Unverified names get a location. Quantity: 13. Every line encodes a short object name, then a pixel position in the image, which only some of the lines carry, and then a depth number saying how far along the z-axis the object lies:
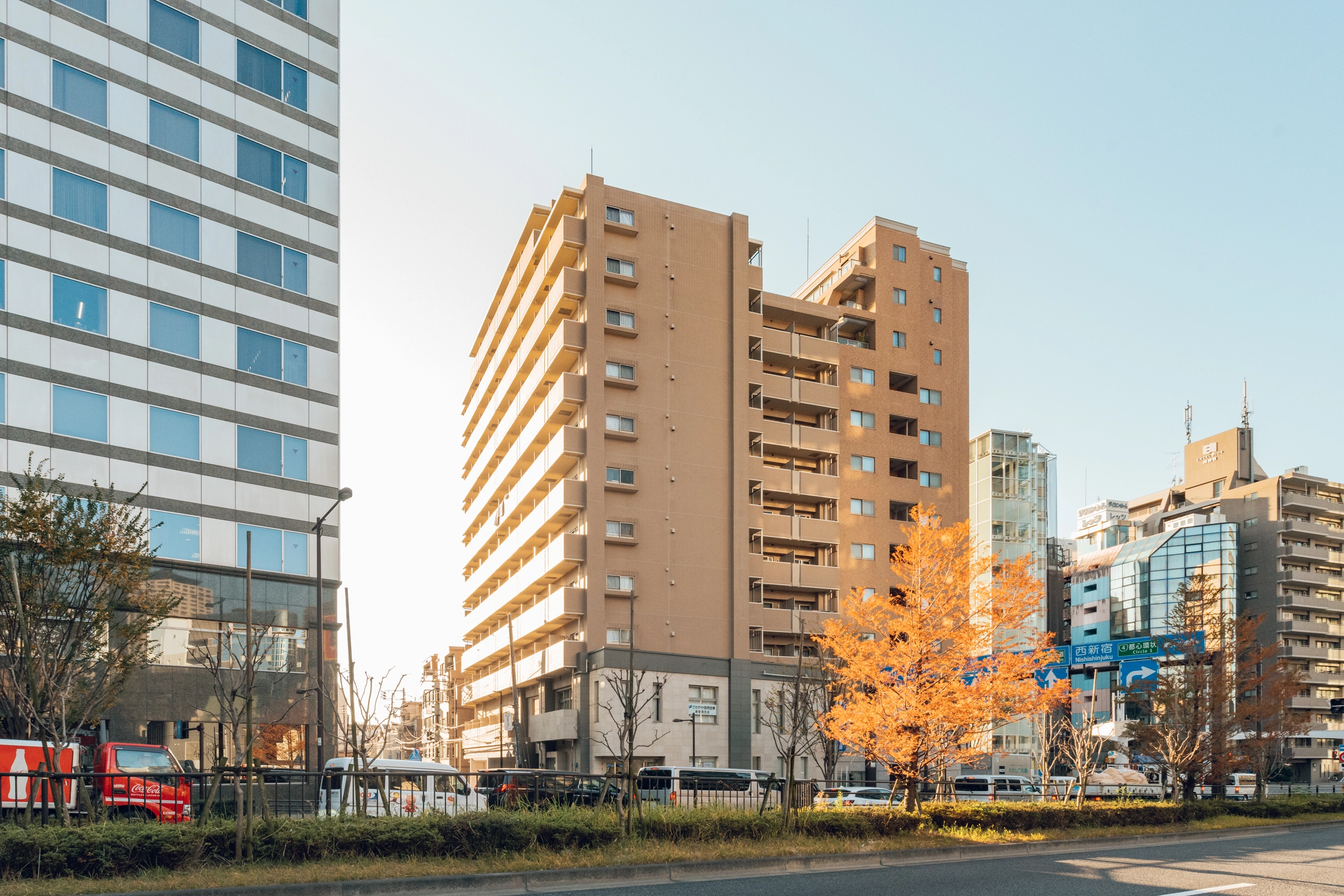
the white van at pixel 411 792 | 19.30
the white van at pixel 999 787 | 45.50
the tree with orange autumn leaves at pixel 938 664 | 27.39
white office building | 37.16
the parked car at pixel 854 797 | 30.72
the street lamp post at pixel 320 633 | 30.34
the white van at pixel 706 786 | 23.78
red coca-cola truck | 17.70
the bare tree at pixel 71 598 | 23.58
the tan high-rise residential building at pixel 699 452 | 57.44
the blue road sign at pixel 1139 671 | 43.62
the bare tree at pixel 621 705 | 52.19
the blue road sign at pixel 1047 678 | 30.22
